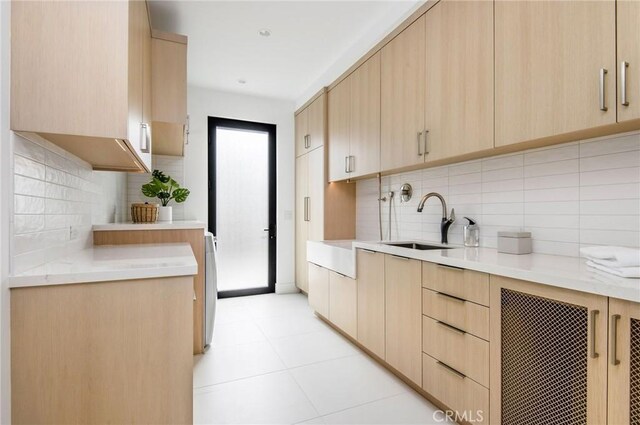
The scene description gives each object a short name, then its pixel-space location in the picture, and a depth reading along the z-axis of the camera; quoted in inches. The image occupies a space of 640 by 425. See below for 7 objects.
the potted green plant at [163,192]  124.4
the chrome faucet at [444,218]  94.3
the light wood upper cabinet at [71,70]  44.1
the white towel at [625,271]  42.7
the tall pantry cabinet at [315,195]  143.7
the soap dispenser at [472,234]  86.1
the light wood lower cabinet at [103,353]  41.7
